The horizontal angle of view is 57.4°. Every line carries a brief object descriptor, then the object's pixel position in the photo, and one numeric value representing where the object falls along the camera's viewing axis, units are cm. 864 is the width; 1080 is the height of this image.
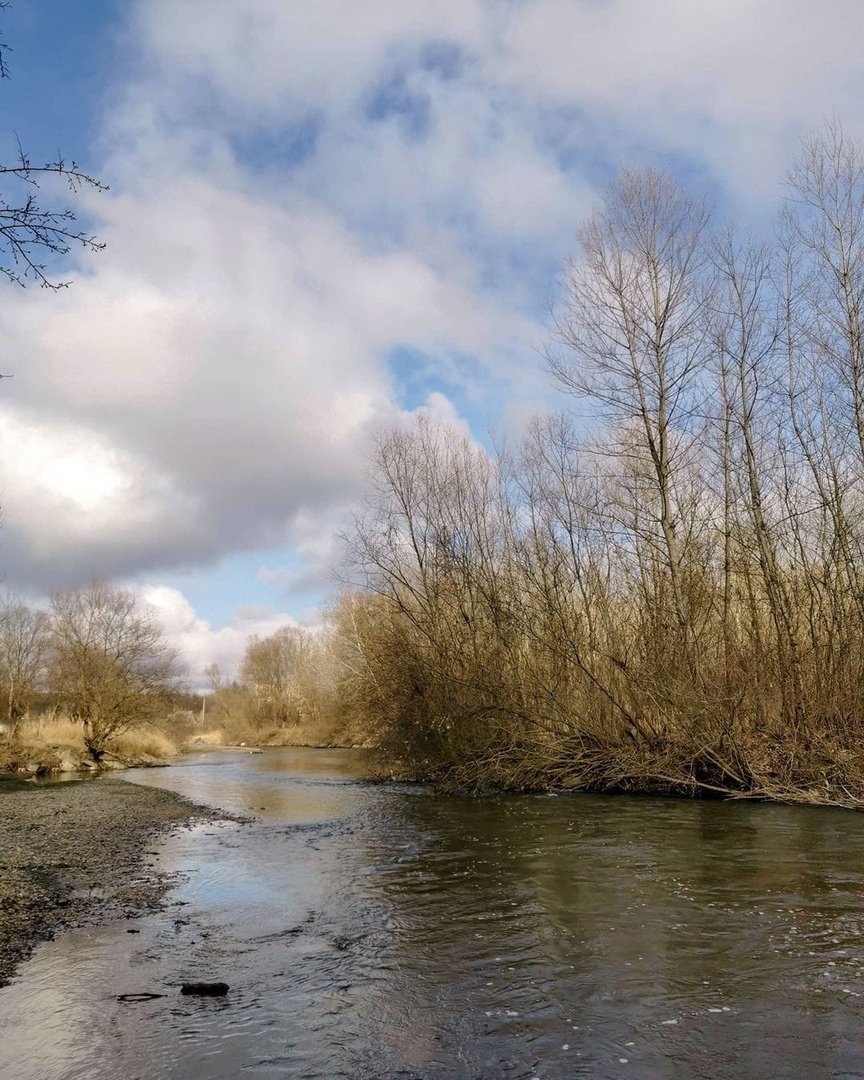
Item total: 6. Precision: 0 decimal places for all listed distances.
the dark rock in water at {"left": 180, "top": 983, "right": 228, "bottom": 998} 620
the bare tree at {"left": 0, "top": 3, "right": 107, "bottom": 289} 539
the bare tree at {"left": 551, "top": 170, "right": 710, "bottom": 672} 1892
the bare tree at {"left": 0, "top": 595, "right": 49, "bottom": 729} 4434
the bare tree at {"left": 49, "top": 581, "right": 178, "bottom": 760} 3769
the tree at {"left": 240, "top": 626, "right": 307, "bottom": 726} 6888
